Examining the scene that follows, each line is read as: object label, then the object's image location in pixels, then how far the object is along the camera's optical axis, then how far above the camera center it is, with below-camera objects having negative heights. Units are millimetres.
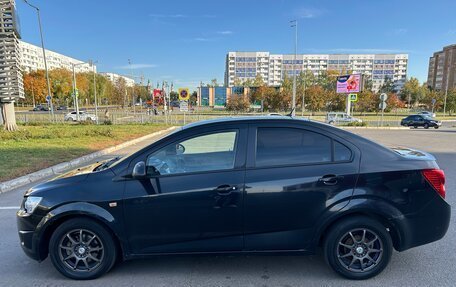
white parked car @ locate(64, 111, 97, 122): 30544 -1442
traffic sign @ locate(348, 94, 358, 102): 33850 +611
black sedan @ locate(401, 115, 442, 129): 28859 -2018
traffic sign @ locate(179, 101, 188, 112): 23397 -198
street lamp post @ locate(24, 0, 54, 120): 27445 +7190
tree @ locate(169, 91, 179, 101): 113375 +2626
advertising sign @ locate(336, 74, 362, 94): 33719 +2199
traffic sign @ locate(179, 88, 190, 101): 22341 +670
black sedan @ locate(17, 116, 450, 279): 2719 -960
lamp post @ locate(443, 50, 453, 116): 60169 +198
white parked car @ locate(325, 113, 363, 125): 30744 -1726
